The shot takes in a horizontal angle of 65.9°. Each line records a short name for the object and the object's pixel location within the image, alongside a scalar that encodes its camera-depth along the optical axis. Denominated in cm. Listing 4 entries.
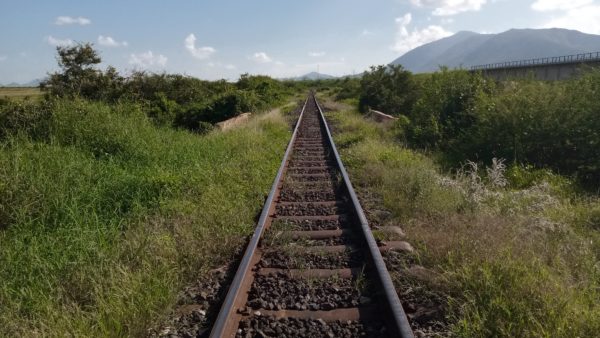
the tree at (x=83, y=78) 2216
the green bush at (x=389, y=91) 2195
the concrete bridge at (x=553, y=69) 3810
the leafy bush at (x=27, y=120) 905
